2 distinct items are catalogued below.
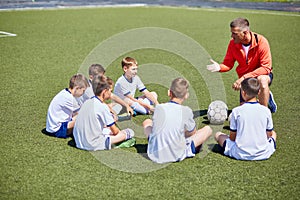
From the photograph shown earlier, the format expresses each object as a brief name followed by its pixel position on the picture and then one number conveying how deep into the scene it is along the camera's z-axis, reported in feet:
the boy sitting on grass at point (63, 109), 43.34
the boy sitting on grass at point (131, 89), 51.47
